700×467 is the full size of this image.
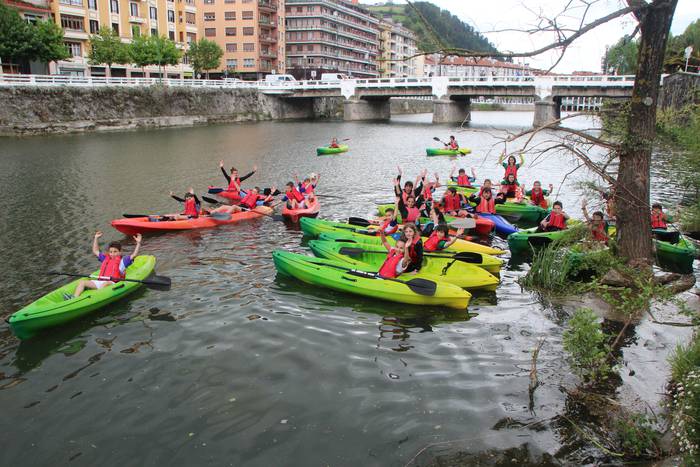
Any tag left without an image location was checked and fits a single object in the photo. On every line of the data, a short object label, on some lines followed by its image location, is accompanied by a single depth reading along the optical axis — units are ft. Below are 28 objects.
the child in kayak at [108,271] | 32.45
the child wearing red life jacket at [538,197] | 56.49
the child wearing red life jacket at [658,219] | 42.91
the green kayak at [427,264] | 35.42
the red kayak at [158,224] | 47.52
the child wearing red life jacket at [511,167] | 61.07
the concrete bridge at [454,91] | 167.02
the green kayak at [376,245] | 37.35
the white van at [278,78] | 229.70
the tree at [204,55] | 213.87
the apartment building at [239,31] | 261.65
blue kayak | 49.03
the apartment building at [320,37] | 316.60
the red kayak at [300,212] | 54.39
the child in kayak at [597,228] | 34.47
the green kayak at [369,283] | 32.55
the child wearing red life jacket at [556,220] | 43.74
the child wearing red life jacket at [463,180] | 65.37
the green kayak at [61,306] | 27.91
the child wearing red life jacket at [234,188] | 63.87
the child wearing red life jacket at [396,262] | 34.78
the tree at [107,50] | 168.45
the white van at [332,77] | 224.66
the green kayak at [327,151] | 106.42
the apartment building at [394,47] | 407.23
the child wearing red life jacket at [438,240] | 38.78
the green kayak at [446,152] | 105.60
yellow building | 181.57
